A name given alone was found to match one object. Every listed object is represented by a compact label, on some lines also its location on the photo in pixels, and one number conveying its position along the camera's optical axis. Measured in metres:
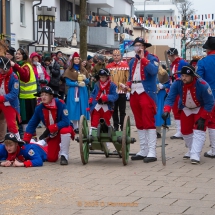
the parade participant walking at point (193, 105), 9.23
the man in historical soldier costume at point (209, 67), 10.16
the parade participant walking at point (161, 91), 13.19
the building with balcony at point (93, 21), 40.25
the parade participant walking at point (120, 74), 12.71
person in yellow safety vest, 12.00
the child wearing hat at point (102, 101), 10.37
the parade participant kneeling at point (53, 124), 9.38
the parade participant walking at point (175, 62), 12.20
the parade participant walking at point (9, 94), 9.98
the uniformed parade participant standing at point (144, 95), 9.52
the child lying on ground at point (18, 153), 8.94
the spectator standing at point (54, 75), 16.27
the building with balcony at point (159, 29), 70.02
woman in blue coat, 14.00
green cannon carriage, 9.00
